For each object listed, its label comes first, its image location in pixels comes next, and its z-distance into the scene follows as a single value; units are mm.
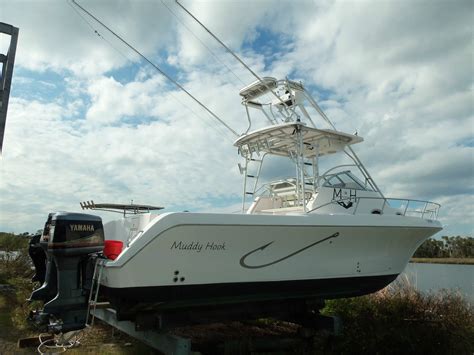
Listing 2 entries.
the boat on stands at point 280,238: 3977
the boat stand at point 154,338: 4094
